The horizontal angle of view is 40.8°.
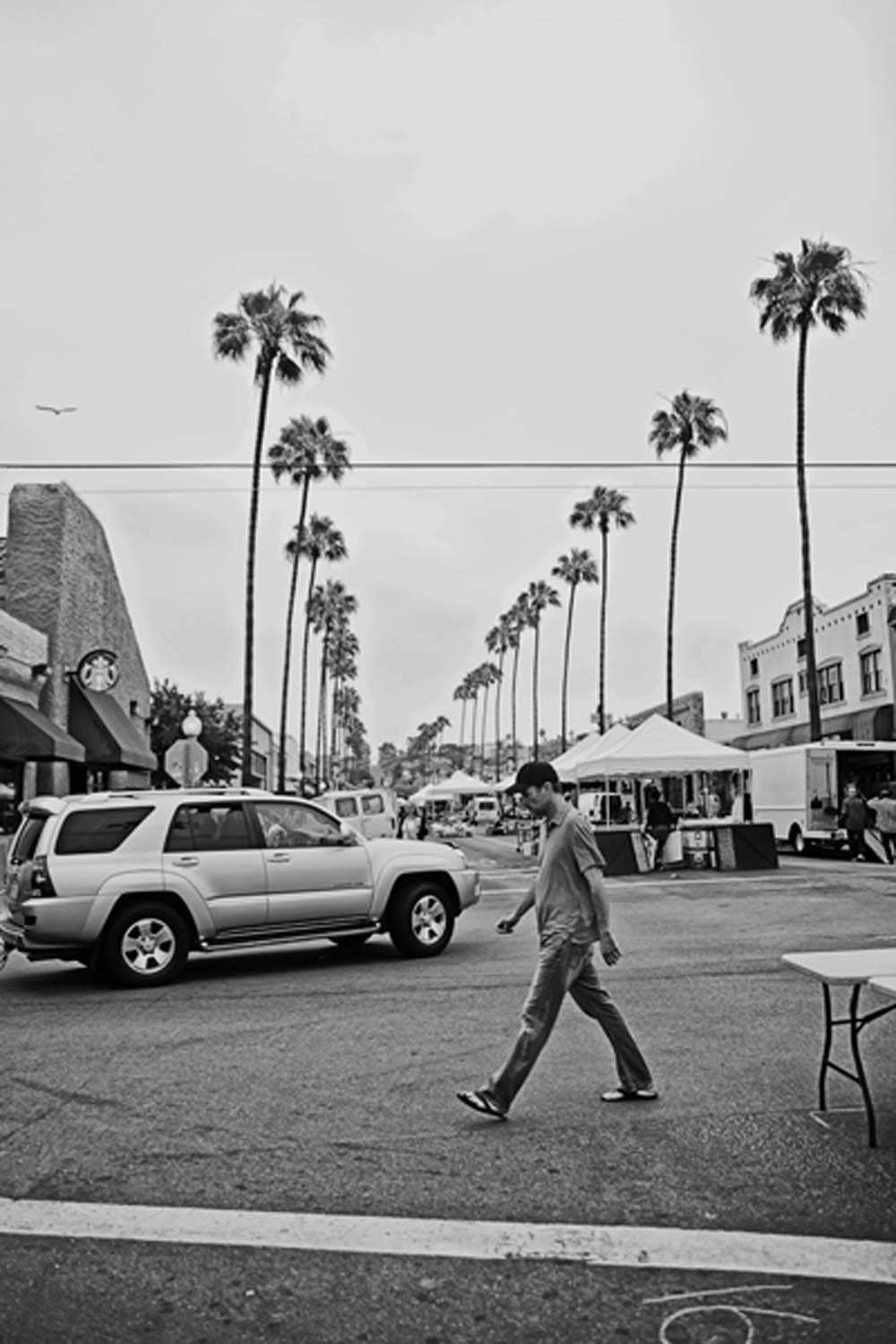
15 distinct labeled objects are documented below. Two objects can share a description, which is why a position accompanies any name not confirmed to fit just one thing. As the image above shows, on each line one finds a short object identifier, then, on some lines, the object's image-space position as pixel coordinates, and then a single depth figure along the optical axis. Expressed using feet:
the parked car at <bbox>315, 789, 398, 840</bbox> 100.48
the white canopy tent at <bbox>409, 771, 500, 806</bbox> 164.66
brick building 83.10
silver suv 35.47
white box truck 98.22
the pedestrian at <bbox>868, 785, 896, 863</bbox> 79.51
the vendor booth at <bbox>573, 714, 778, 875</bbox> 77.77
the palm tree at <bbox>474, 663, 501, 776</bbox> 474.49
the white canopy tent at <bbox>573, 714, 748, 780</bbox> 84.48
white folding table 18.98
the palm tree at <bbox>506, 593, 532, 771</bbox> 323.98
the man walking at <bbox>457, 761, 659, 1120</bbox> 20.34
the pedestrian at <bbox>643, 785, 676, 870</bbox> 80.59
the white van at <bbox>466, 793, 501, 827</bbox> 203.21
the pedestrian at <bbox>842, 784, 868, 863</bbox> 86.99
